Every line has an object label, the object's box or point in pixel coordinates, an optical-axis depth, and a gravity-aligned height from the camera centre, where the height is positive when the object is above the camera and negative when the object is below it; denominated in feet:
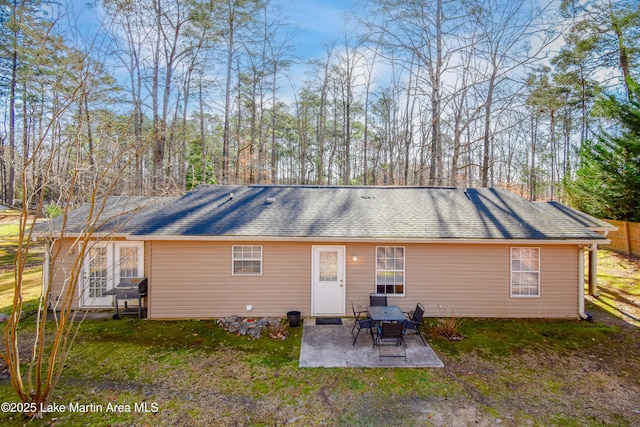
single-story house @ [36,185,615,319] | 26.45 -5.33
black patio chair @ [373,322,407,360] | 20.34 -8.83
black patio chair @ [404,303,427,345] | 22.97 -9.08
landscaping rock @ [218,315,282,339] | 23.75 -10.07
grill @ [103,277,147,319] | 26.12 -7.71
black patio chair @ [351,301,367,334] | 26.55 -9.82
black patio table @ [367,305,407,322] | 20.97 -8.10
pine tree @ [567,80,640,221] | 43.96 +7.53
